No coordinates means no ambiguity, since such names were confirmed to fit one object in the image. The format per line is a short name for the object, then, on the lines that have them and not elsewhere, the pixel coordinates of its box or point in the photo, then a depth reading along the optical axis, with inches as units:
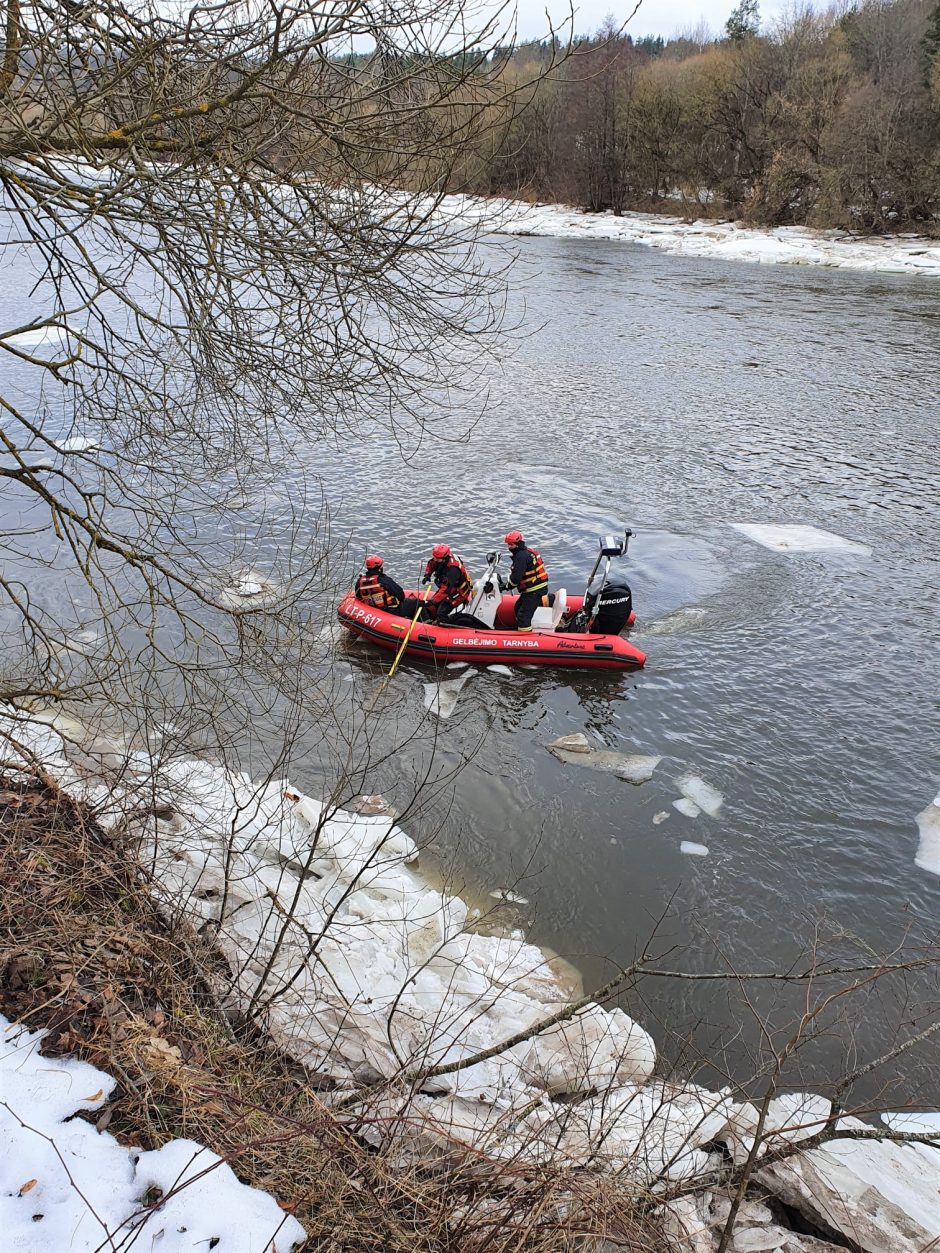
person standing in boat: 424.5
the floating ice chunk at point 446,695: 390.3
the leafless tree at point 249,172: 149.6
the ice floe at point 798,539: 536.1
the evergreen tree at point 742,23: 2069.4
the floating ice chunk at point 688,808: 331.0
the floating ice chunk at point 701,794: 334.3
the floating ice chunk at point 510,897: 283.9
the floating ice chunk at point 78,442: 557.6
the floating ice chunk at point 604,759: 353.1
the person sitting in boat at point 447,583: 428.5
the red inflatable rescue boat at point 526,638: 416.8
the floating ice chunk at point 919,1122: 198.4
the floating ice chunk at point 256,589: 413.8
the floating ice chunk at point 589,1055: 189.6
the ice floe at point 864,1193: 159.2
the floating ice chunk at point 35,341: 712.4
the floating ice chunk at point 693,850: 311.9
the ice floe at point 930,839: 311.1
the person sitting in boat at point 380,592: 426.9
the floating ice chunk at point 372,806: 305.9
